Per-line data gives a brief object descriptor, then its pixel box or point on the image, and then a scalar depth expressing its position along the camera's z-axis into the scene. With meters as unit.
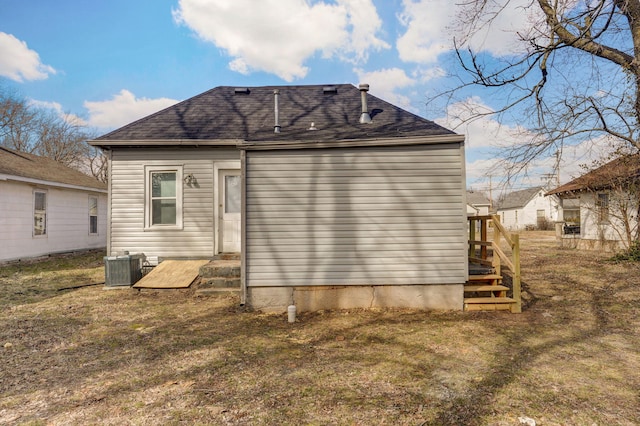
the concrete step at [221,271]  6.78
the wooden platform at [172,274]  6.96
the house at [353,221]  5.64
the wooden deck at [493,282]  5.67
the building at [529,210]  36.12
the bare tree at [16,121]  24.17
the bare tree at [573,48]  5.93
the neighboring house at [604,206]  10.46
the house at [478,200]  43.42
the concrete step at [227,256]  8.12
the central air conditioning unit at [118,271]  7.25
